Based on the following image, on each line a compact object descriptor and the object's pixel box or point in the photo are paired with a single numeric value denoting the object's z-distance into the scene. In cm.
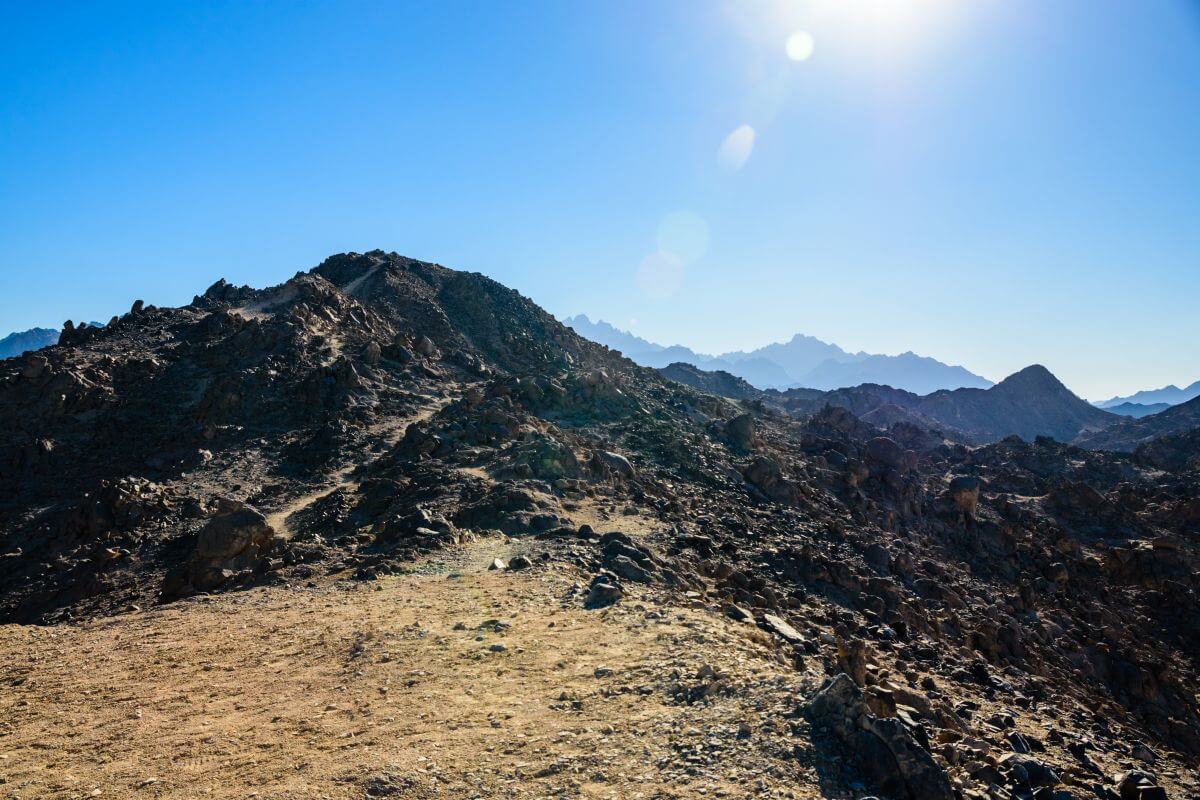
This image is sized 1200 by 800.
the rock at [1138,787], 1184
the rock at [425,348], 4478
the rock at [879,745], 771
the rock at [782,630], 1370
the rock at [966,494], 3900
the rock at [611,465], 2700
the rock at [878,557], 2717
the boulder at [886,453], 4493
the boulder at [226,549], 1781
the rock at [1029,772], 1035
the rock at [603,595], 1384
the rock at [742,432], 3994
